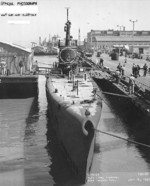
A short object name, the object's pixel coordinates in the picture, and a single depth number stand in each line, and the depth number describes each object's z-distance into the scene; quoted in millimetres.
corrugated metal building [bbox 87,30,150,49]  183500
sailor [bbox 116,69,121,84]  36456
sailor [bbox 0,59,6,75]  39947
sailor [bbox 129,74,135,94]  28122
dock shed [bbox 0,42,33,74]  40572
